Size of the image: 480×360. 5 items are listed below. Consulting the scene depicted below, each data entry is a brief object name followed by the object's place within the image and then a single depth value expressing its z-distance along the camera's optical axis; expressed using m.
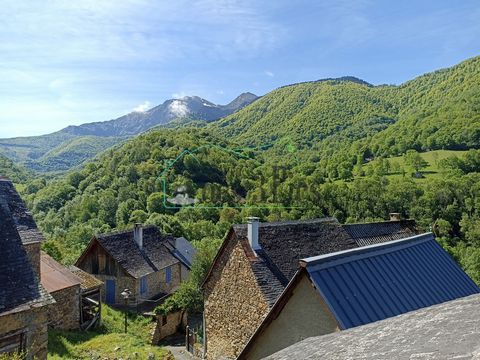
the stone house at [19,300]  10.14
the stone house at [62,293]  19.64
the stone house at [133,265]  29.08
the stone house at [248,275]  15.46
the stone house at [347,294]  7.45
